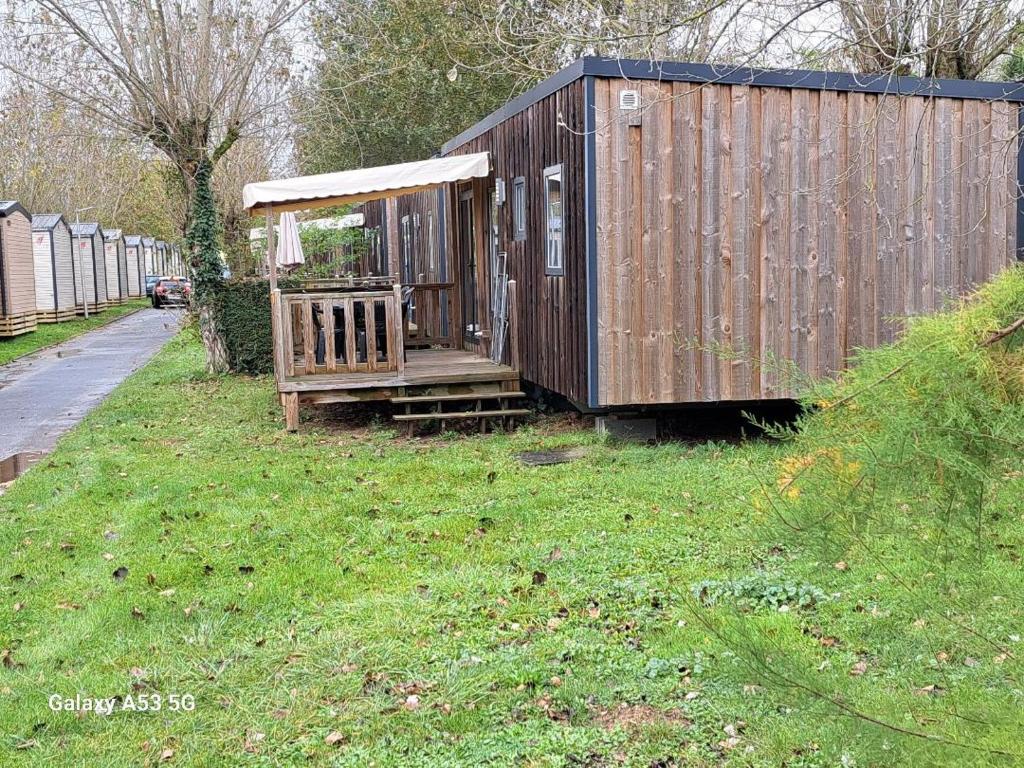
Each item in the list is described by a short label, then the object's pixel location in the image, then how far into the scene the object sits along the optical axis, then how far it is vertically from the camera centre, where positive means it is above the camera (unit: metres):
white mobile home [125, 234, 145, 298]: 47.94 +1.49
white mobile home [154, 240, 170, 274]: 58.88 +2.26
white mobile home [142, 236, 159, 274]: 53.75 +2.18
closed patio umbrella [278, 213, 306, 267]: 17.75 +0.80
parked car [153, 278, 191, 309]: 35.65 +0.18
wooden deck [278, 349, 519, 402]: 10.12 -0.89
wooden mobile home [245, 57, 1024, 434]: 8.59 +0.50
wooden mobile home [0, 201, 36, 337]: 24.05 +0.63
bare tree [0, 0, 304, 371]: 14.27 +3.12
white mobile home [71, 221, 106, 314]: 34.00 +1.03
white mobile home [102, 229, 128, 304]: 40.75 +1.30
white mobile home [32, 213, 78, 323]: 29.69 +0.91
